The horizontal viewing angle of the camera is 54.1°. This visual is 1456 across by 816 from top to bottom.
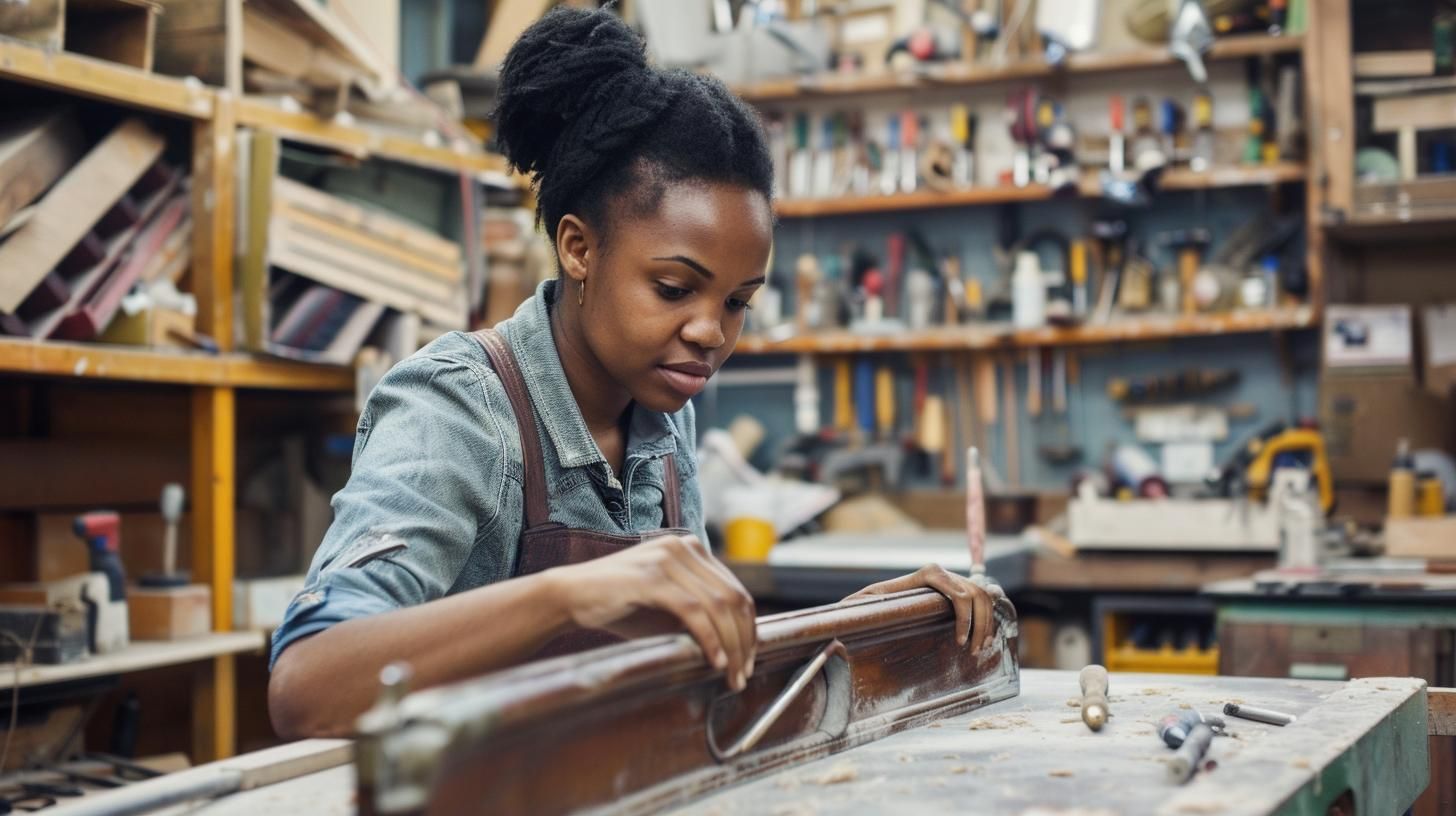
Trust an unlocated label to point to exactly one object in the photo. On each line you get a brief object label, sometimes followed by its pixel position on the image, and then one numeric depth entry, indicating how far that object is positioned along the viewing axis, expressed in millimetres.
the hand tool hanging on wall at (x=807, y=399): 5004
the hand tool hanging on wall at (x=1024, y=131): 4684
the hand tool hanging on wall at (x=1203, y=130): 4605
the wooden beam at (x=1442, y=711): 1749
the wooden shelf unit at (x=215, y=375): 3227
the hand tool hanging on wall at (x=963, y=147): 4859
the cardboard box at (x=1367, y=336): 4227
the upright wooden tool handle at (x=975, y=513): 1818
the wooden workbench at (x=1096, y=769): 1148
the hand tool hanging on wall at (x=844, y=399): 5055
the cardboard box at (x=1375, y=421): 4176
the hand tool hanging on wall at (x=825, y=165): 5055
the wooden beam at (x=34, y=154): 2826
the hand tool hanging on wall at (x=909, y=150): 4918
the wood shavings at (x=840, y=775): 1251
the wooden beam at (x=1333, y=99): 4102
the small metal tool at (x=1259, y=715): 1511
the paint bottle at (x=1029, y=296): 4676
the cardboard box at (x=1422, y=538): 3584
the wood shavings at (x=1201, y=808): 1071
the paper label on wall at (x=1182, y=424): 4648
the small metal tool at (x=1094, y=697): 1492
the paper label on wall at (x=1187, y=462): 4656
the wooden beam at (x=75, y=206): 2795
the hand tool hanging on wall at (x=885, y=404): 4953
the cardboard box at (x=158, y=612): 3143
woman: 1242
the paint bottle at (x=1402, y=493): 3746
